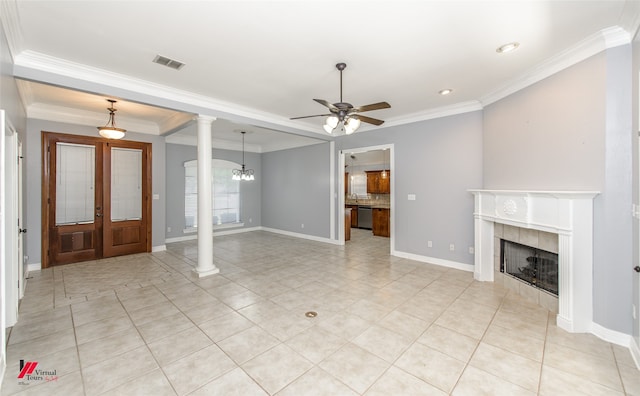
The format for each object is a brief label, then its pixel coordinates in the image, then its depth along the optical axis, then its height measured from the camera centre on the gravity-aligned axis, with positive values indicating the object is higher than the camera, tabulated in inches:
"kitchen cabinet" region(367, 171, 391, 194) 369.7 +20.2
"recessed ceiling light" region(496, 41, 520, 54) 106.9 +62.0
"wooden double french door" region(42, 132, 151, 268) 194.1 +0.1
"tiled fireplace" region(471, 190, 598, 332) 105.2 -16.9
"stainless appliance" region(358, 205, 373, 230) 380.4 -29.5
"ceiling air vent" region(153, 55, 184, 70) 118.6 +63.3
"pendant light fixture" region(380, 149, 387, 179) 365.6 +43.1
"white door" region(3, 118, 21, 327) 103.4 -9.6
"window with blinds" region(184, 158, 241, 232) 299.6 +3.3
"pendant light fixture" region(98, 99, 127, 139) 174.1 +44.6
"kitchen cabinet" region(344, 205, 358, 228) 389.0 -26.6
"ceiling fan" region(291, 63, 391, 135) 118.5 +39.7
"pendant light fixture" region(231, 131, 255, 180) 308.7 +27.5
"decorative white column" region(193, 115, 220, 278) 172.6 +1.1
